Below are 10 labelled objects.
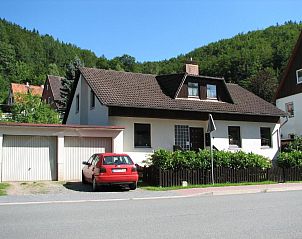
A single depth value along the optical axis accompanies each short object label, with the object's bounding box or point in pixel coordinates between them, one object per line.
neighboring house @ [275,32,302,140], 38.63
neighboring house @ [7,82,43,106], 79.38
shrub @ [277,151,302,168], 21.67
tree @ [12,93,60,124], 38.15
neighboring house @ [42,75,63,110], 63.66
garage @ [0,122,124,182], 19.06
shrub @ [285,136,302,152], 29.11
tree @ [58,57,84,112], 49.53
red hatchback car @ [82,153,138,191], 15.87
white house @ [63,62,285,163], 23.55
